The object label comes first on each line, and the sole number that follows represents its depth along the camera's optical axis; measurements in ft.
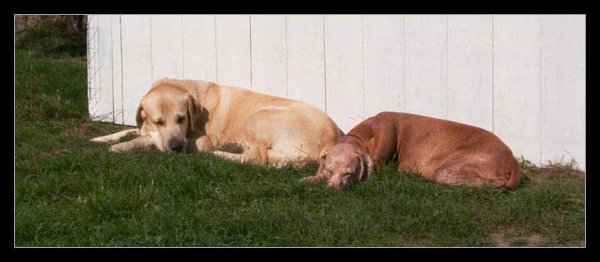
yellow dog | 22.97
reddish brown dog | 19.72
